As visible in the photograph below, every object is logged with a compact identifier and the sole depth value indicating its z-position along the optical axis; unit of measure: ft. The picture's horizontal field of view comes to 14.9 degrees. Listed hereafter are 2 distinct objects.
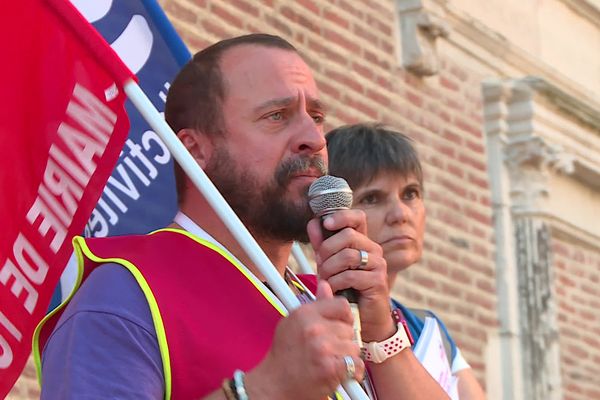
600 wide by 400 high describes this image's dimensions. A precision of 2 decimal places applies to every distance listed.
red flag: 15.77
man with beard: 12.82
